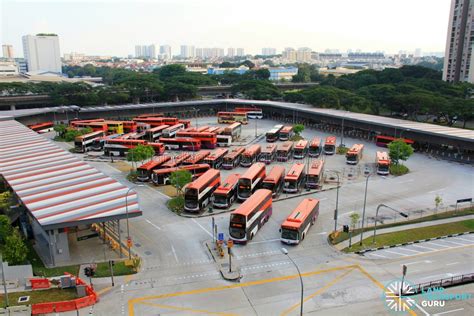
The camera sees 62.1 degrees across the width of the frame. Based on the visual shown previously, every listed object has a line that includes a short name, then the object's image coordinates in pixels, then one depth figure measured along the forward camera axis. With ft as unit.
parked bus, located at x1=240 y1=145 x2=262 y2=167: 200.95
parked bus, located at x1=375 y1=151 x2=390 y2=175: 186.50
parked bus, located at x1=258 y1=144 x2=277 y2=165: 208.44
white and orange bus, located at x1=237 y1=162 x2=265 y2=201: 146.10
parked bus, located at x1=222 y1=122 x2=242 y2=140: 257.34
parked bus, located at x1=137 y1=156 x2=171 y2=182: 177.17
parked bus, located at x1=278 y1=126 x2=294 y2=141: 266.77
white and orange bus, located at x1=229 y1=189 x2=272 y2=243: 112.88
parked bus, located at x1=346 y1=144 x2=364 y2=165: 205.60
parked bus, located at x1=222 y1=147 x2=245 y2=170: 195.72
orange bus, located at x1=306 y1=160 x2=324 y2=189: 163.32
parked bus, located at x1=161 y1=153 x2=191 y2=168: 184.25
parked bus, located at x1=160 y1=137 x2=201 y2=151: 237.04
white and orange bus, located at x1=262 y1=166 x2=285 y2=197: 151.33
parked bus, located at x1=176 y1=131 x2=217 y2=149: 243.19
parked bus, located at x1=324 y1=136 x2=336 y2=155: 226.79
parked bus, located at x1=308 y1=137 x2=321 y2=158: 221.05
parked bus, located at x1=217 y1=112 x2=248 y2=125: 334.85
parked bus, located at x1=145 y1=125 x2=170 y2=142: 255.70
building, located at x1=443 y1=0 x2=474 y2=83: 447.01
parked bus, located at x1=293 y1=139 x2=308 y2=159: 218.59
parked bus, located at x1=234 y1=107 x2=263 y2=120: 371.97
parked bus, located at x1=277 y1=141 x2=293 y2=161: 211.82
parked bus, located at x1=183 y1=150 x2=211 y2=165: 192.03
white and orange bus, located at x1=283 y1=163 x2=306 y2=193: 156.04
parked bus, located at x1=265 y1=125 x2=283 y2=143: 259.60
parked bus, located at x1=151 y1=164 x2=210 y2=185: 172.57
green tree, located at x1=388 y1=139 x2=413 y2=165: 191.52
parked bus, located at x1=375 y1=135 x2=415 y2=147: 249.06
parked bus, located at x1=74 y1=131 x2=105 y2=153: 238.48
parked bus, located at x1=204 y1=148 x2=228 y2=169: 193.98
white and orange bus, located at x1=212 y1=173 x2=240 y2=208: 140.46
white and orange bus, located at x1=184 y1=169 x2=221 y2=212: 136.36
